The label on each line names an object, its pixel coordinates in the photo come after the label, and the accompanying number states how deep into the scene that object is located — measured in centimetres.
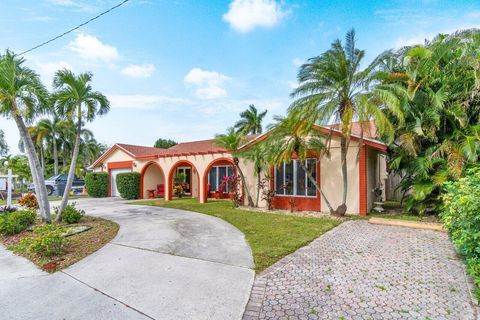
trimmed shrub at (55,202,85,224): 941
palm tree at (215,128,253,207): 1298
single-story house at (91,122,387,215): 1108
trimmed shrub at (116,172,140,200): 1916
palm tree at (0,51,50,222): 800
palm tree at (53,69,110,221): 888
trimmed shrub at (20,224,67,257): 591
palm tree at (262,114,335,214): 1026
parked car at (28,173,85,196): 2420
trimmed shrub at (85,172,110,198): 2183
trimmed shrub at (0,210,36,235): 812
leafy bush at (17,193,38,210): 1217
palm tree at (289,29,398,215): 953
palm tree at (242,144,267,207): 1212
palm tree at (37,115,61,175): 3069
